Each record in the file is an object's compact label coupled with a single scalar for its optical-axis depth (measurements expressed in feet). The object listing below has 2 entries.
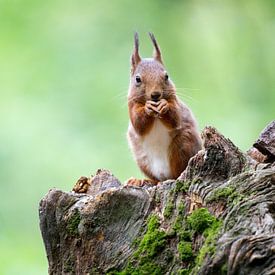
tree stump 19.63
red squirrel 20.51
